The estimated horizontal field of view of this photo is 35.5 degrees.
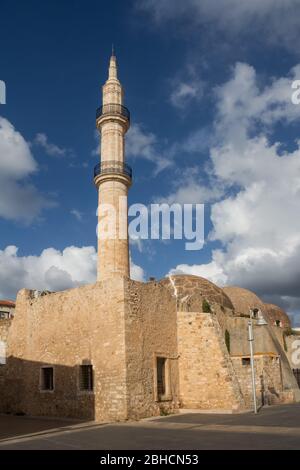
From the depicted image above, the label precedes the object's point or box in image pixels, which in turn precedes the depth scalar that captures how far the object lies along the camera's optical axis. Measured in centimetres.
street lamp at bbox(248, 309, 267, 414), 1594
